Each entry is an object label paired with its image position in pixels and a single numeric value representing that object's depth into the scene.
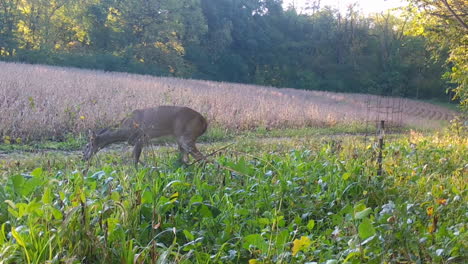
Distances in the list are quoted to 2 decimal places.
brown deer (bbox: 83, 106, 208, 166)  7.31
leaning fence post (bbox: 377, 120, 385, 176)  5.43
